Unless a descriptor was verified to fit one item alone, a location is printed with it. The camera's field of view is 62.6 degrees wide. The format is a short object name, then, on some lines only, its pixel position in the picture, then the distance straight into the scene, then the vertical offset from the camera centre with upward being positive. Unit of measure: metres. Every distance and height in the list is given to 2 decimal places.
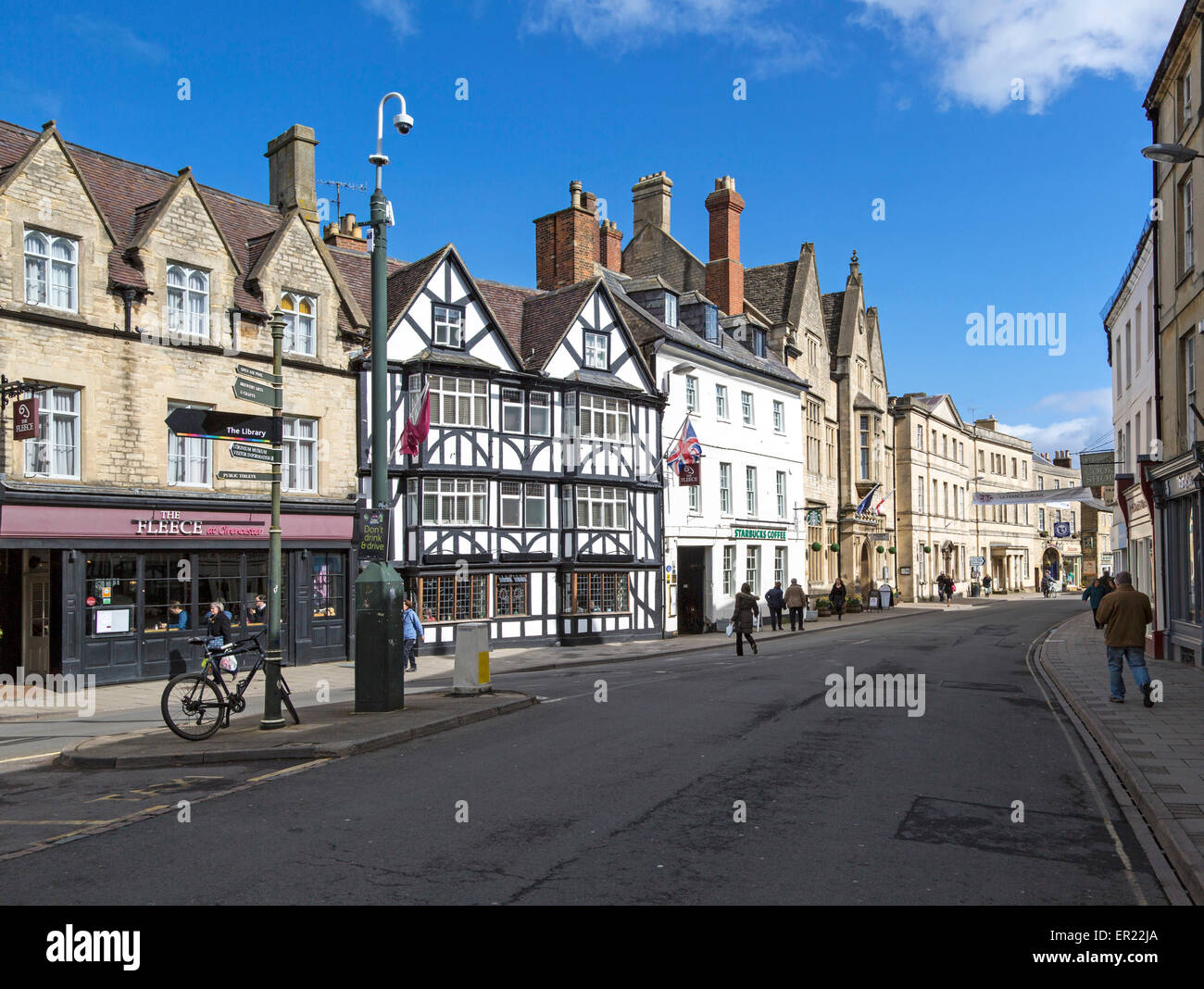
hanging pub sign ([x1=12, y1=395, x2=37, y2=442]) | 18.03 +2.40
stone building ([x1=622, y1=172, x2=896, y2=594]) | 42.31 +8.96
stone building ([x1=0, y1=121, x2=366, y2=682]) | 19.25 +2.95
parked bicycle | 11.21 -1.73
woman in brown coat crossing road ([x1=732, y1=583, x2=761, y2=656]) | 24.05 -1.79
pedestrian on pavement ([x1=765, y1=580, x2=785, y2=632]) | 34.75 -2.15
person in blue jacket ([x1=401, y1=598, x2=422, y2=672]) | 21.92 -1.96
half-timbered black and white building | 26.52 +2.43
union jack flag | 31.23 +2.95
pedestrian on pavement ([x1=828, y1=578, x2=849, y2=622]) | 40.69 -2.31
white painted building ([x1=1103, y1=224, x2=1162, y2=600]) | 24.34 +3.80
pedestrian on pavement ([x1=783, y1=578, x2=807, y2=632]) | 33.34 -1.93
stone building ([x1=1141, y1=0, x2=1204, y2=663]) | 19.09 +3.88
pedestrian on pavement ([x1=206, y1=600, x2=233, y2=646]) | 19.81 -1.46
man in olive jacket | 13.88 -1.20
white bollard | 14.91 -1.71
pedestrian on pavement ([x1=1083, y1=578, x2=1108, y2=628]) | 30.77 -1.79
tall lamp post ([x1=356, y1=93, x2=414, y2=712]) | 12.80 -0.75
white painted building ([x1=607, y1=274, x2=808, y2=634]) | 34.38 +3.50
